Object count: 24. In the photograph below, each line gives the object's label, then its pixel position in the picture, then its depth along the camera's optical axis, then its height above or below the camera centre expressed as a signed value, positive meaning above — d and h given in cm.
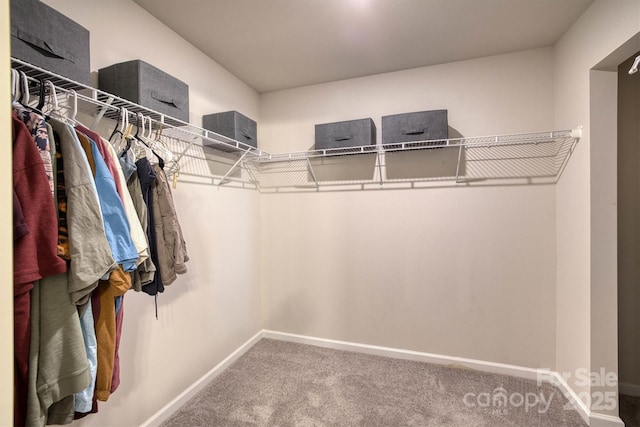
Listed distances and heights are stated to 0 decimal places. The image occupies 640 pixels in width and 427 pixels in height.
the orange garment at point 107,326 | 101 -41
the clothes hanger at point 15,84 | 86 +39
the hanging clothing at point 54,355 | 81 -42
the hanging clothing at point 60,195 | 88 +6
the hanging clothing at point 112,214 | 100 -1
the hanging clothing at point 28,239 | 76 -7
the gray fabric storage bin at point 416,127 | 203 +61
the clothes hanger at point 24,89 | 87 +38
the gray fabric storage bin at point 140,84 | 134 +62
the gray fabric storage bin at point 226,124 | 205 +63
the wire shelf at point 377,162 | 195 +39
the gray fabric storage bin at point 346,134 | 221 +61
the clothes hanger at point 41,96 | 93 +39
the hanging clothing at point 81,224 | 88 -4
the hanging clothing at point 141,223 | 122 -5
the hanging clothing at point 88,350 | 94 -46
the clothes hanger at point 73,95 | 107 +44
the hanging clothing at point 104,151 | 106 +23
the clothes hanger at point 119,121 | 127 +44
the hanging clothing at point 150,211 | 129 +1
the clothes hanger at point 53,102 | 98 +38
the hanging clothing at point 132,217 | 111 -2
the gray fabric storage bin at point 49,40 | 94 +61
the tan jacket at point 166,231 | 136 -9
